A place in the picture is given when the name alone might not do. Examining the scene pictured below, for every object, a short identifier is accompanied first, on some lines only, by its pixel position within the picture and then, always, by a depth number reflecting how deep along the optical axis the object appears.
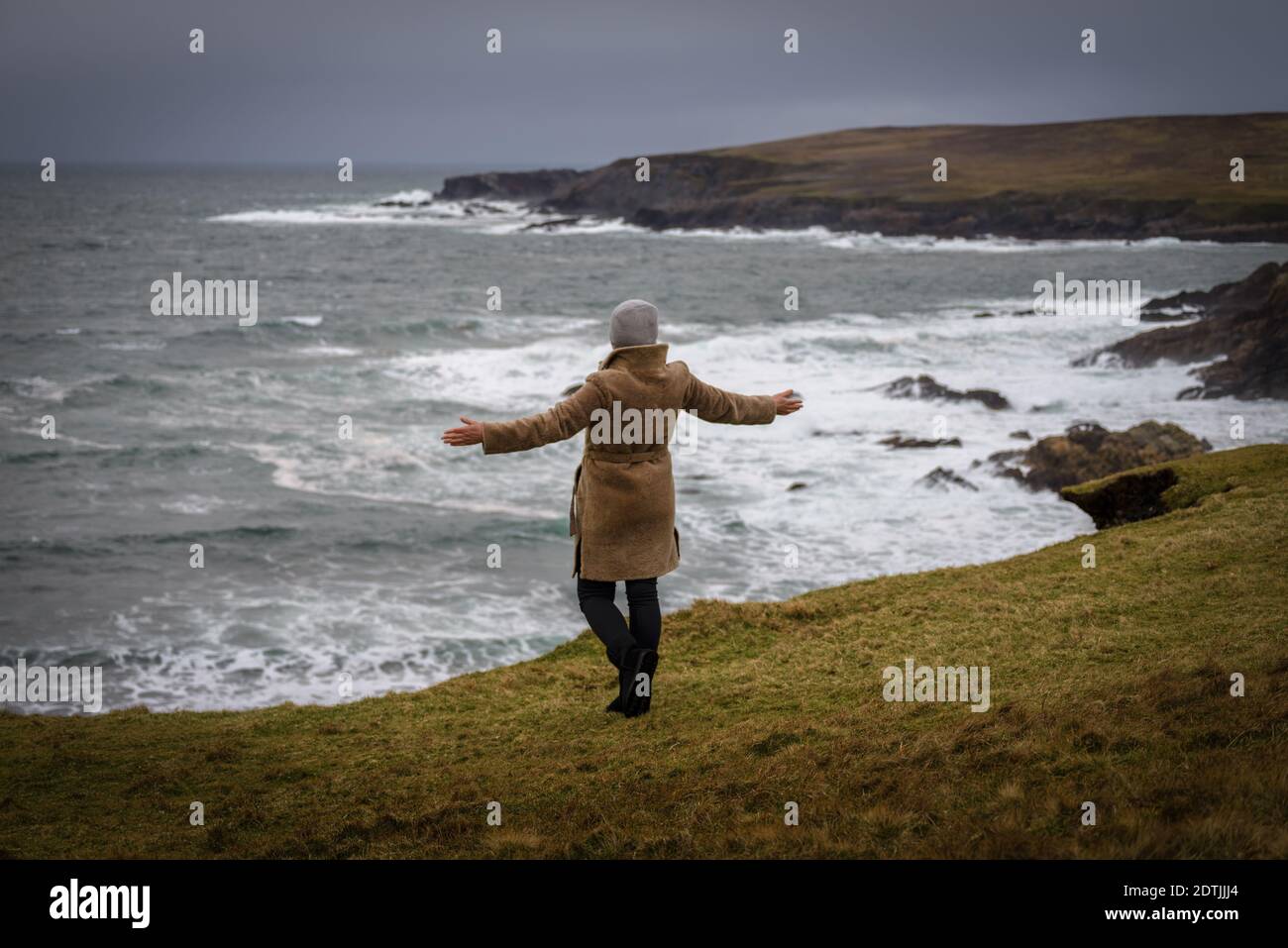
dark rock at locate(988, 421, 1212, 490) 21.58
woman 6.12
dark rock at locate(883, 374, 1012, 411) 29.55
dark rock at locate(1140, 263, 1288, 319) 38.38
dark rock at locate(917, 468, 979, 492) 21.98
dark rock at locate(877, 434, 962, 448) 25.16
